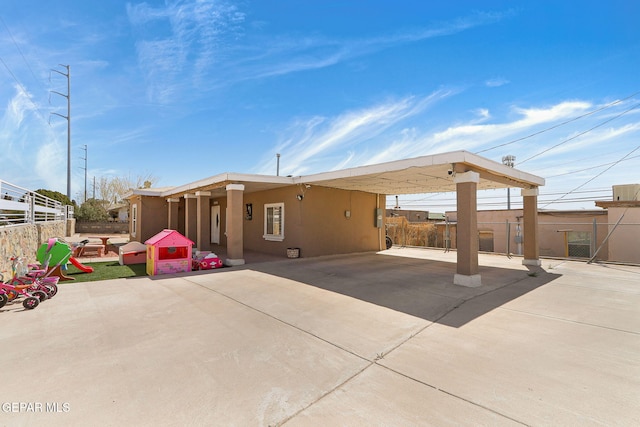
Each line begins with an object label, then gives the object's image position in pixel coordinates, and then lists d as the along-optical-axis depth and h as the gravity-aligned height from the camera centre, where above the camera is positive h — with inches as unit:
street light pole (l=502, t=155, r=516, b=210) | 710.5 +138.9
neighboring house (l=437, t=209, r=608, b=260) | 608.4 -37.2
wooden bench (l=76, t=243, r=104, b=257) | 438.3 -52.7
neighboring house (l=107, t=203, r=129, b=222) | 1285.7 +14.9
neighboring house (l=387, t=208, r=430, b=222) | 1332.1 +10.4
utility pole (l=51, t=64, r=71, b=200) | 1171.9 +418.4
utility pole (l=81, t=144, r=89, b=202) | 1642.0 +302.6
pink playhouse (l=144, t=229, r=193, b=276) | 301.6 -40.6
